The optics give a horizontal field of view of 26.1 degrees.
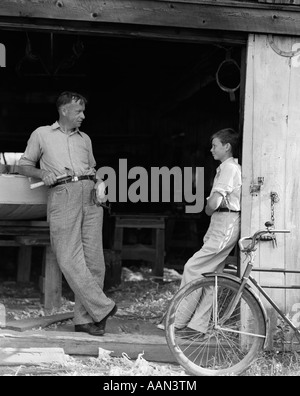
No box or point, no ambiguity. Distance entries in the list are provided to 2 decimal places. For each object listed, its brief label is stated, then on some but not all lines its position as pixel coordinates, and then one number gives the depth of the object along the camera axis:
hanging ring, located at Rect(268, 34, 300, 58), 6.02
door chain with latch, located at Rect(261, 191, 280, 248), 5.96
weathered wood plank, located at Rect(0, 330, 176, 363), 5.89
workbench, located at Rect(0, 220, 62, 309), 7.49
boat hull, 6.79
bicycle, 5.26
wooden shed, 5.84
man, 6.14
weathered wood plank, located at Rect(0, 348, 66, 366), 5.66
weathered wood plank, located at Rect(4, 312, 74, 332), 6.47
